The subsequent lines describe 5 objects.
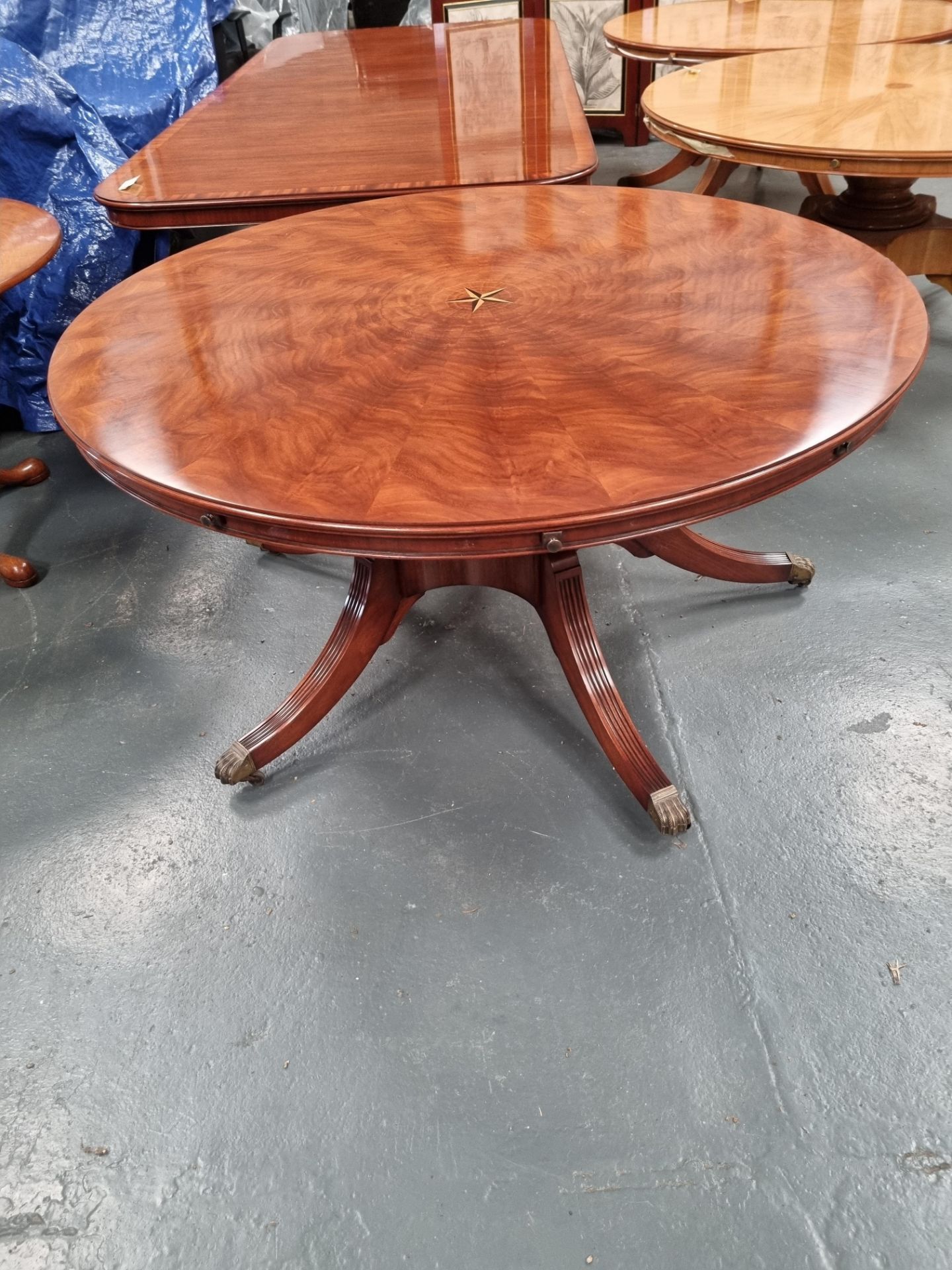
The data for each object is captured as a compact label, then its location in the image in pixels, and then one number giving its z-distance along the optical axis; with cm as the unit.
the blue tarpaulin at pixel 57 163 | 229
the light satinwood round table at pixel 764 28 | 276
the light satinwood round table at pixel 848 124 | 177
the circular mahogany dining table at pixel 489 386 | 84
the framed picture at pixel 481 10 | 399
